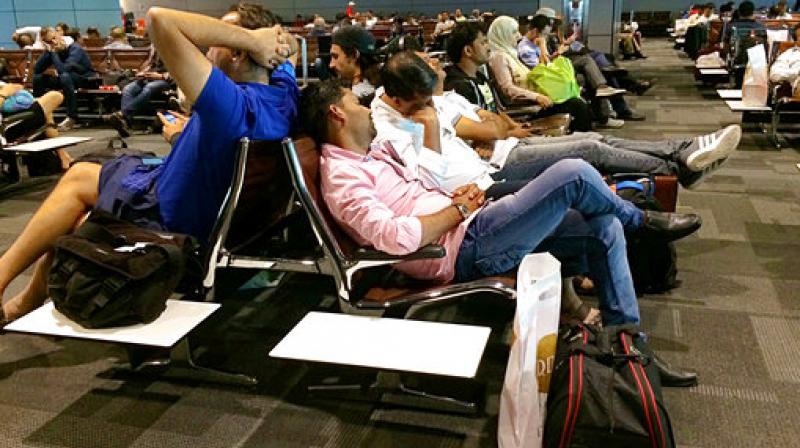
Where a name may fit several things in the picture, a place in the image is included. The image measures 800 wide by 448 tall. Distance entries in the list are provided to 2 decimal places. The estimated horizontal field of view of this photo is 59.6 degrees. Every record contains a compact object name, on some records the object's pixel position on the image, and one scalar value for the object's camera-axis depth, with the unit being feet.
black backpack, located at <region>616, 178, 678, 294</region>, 9.70
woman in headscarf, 16.98
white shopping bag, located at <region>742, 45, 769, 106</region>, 18.74
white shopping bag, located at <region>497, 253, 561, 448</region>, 5.71
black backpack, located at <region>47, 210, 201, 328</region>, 6.62
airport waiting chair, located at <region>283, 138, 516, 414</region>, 7.09
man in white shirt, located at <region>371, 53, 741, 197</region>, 8.32
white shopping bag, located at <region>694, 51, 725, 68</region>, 30.55
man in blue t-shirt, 7.04
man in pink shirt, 7.13
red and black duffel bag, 5.67
